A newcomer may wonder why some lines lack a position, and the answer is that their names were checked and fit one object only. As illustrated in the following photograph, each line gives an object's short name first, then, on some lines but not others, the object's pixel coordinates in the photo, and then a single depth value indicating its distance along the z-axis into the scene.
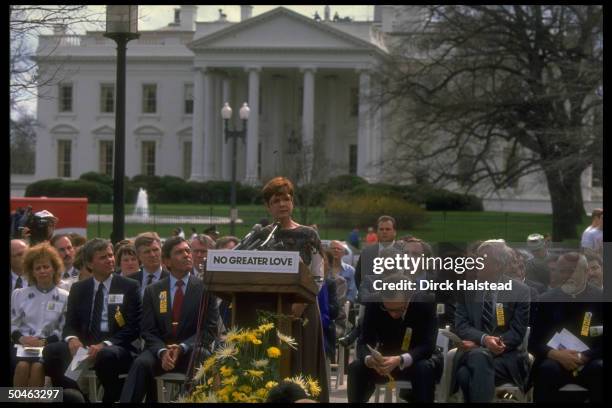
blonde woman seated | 18.17
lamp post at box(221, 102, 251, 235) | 61.35
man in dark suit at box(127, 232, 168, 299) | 19.95
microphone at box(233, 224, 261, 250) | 15.30
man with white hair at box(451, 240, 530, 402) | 16.86
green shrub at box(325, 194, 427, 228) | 77.08
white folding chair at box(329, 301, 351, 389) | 23.19
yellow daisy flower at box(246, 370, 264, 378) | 13.92
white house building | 137.56
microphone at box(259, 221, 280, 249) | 15.32
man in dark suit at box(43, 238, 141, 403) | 17.98
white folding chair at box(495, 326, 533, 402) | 17.24
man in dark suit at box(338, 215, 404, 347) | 18.28
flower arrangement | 13.98
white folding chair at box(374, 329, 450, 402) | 17.02
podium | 14.05
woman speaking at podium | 15.25
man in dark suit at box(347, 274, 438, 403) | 16.86
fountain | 94.97
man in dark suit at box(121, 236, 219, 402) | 17.43
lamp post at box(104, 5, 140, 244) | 24.22
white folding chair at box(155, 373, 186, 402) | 17.63
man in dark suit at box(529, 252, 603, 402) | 16.57
